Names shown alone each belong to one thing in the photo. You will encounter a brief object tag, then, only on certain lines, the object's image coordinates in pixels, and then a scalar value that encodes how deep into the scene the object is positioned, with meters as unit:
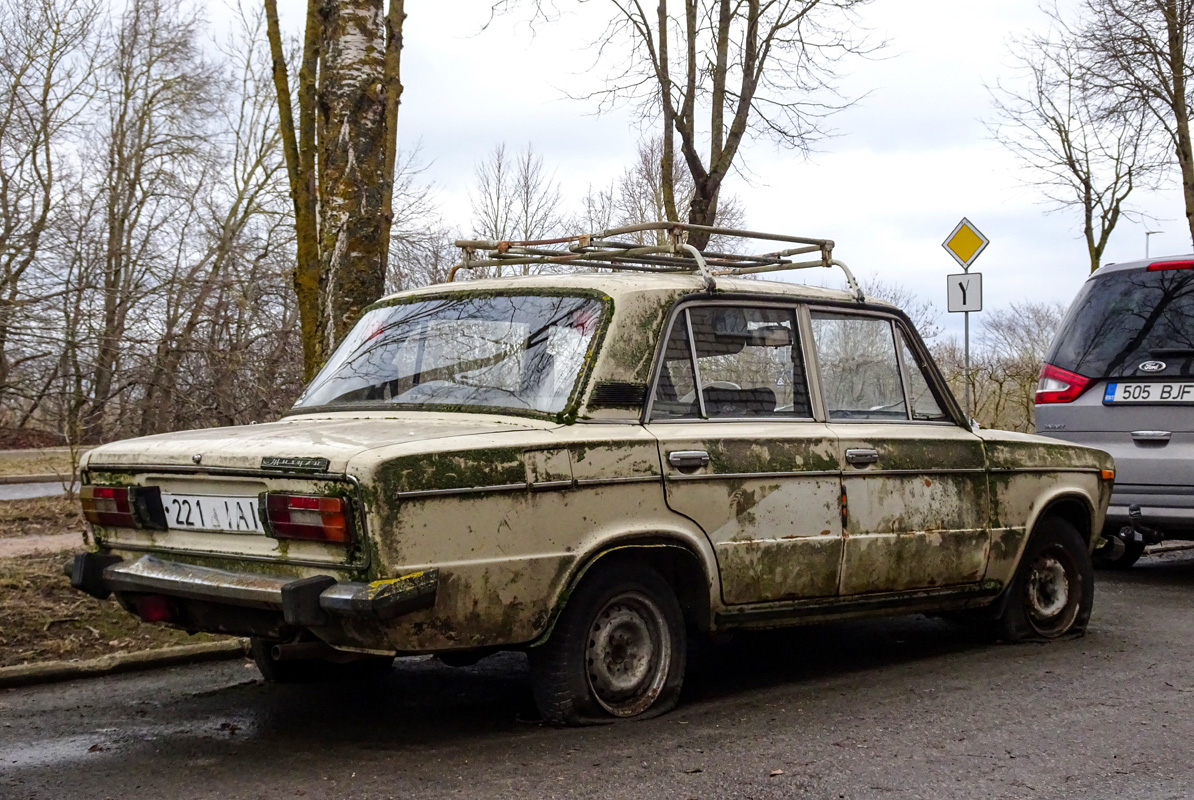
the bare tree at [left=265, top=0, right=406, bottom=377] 7.91
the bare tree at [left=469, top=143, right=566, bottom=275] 35.50
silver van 8.58
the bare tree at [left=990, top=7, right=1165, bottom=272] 25.48
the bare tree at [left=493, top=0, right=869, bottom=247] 14.32
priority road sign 14.80
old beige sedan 4.35
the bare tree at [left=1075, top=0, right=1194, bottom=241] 19.20
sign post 14.41
